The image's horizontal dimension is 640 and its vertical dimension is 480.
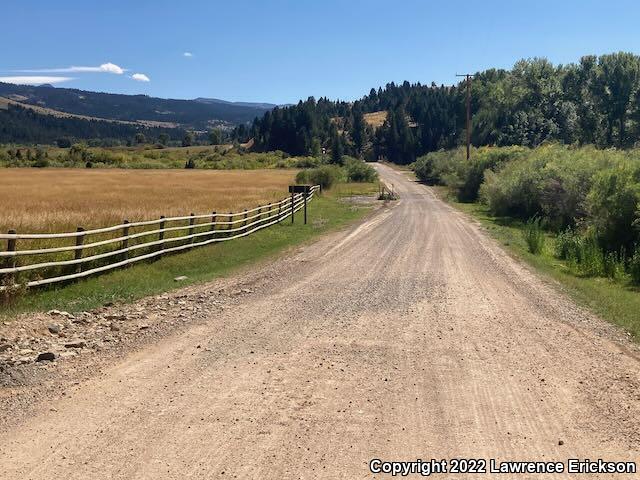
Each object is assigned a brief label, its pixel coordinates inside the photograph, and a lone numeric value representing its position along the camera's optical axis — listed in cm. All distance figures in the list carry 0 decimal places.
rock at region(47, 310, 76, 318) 973
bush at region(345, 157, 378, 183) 8538
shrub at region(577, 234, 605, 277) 1622
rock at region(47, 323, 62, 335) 882
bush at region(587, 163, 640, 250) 1797
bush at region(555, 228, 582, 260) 1907
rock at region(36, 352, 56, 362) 745
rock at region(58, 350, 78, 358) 767
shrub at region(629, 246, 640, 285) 1533
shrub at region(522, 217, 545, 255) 2059
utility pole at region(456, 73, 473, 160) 5775
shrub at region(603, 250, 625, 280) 1573
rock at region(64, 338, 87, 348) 812
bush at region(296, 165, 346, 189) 6444
